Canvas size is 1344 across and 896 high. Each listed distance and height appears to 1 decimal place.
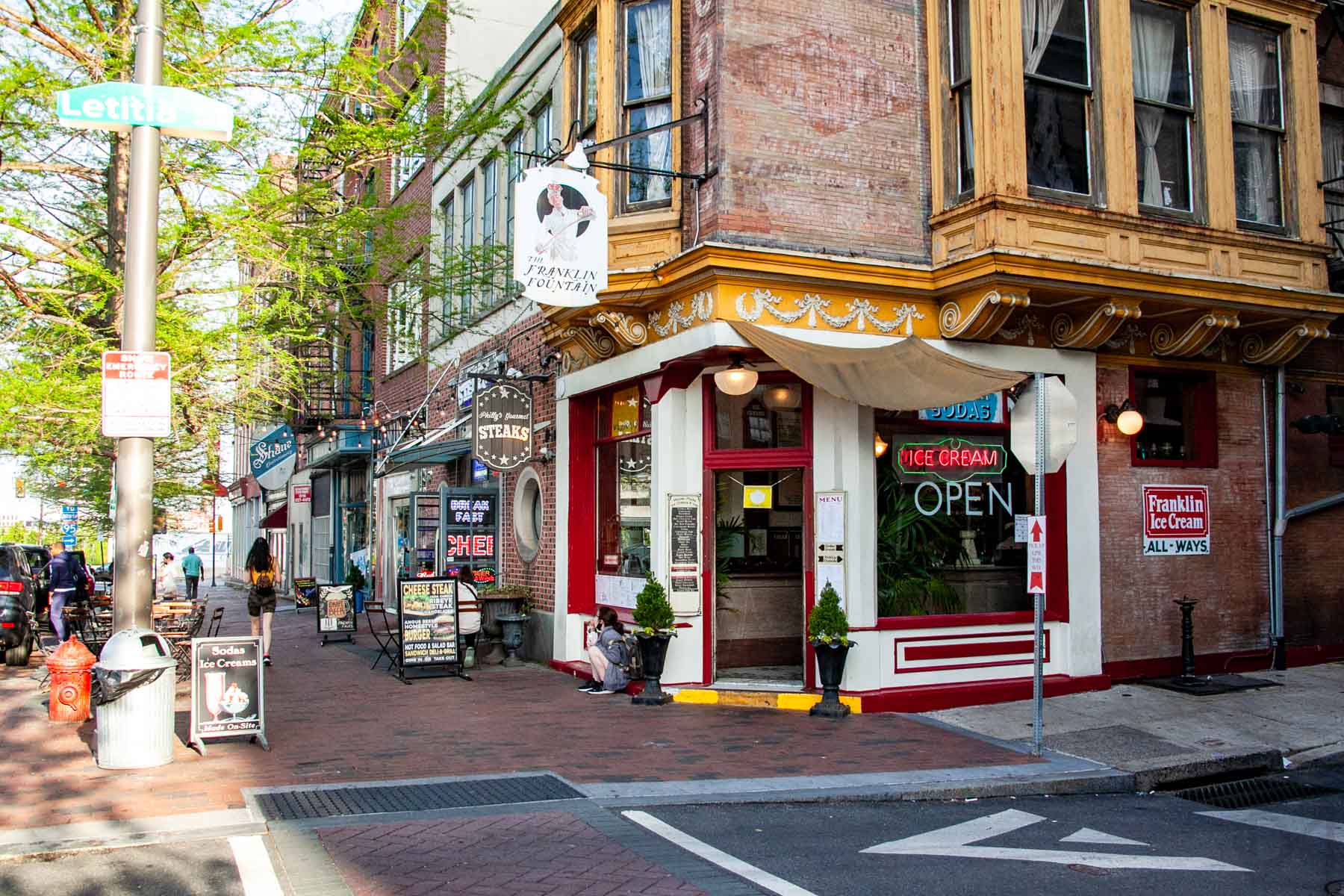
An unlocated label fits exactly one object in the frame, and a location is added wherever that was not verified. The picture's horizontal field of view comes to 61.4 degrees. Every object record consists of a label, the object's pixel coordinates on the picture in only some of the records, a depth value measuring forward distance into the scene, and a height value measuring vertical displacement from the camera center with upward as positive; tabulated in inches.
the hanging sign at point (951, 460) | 472.4 +28.9
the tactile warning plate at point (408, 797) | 285.7 -70.0
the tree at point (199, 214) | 467.8 +146.3
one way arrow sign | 366.0 -9.1
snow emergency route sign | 332.2 +41.5
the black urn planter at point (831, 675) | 434.0 -55.8
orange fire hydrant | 416.5 -53.6
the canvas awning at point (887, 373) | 417.1 +58.9
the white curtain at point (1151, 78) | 501.0 +199.5
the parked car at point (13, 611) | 625.3 -41.2
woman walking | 593.3 -27.5
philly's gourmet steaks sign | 602.2 +56.4
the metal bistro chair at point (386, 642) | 569.9 -63.0
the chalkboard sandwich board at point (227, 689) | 359.3 -49.6
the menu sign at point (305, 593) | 1002.7 -53.1
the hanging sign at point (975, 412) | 479.5 +49.6
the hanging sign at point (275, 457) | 836.6 +57.7
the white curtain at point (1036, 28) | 473.1 +210.1
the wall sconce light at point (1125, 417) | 499.2 +48.3
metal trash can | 325.1 -47.9
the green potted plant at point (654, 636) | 458.9 -42.7
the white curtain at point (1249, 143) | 528.4 +179.9
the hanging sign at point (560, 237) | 427.5 +113.0
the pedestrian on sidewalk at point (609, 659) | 487.5 -54.9
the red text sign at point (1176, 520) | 510.0 +2.9
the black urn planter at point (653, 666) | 458.6 -55.0
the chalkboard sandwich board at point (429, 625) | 537.3 -43.7
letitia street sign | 324.5 +124.2
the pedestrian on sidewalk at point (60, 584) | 657.6 -27.9
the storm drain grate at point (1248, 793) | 335.3 -81.4
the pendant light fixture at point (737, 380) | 457.6 +60.9
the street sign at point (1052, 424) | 380.2 +34.7
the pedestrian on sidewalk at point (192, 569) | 1279.5 -38.6
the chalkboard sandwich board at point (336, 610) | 724.0 -49.2
